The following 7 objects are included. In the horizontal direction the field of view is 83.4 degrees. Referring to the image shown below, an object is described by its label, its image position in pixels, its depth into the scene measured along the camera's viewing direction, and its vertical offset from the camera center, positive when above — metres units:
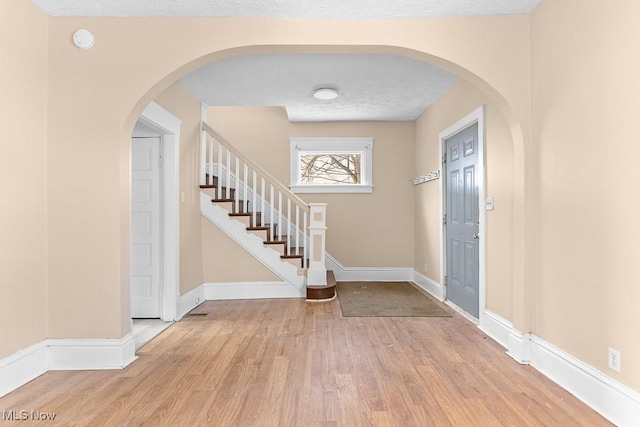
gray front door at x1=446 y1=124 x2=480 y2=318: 3.74 -0.06
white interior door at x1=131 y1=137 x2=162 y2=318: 3.80 -0.12
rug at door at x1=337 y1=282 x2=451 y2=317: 4.02 -1.09
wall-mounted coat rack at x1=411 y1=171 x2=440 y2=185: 4.84 +0.55
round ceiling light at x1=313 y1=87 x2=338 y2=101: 4.27 +1.47
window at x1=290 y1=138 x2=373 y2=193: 5.98 +0.87
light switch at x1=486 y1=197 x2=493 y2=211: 3.29 +0.10
